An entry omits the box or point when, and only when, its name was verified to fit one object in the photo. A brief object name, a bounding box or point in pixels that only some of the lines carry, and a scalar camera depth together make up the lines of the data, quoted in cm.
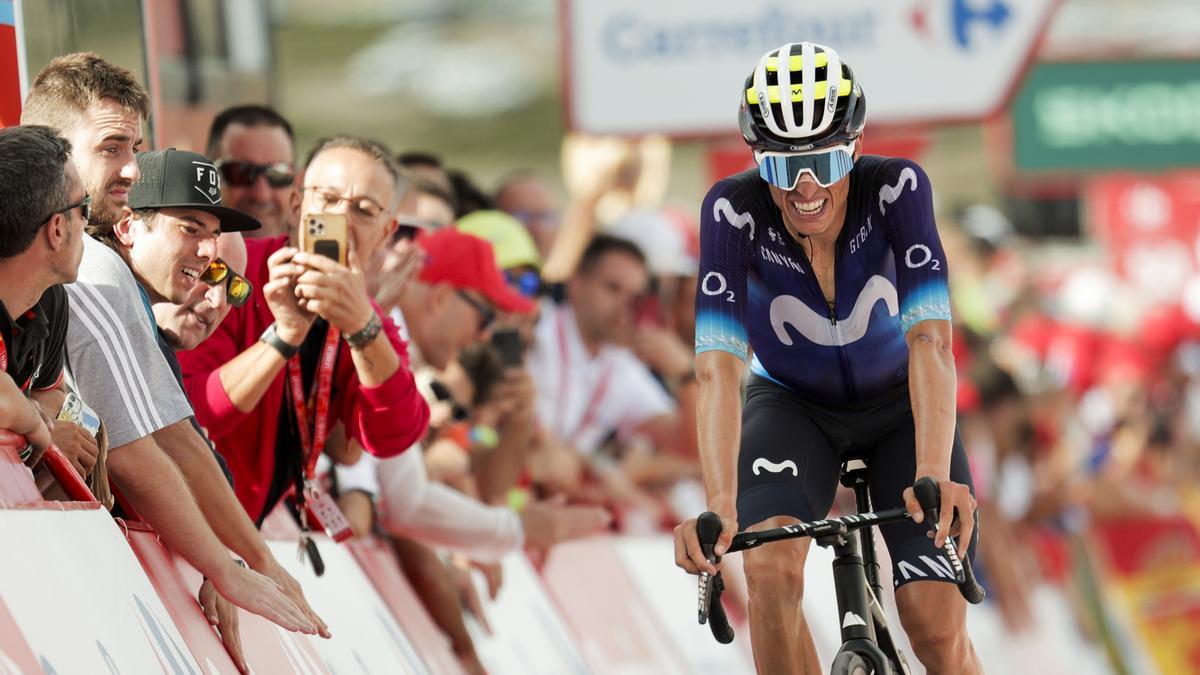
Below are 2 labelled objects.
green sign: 5325
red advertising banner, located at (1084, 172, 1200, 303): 5278
